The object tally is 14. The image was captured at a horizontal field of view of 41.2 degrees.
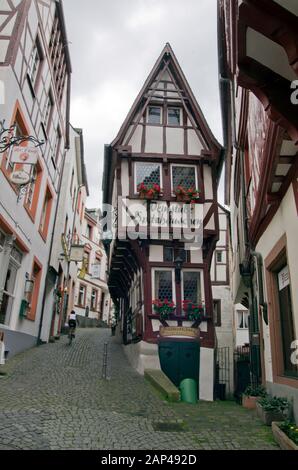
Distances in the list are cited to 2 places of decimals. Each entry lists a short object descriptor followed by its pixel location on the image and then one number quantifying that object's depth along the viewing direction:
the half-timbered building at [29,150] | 10.87
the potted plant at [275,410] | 6.50
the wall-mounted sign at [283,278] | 7.24
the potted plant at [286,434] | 4.89
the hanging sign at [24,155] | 9.70
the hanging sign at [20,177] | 9.80
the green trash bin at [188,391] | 10.12
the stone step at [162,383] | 8.73
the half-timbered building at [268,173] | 4.18
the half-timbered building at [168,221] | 12.29
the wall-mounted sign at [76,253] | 22.17
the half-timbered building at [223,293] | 22.53
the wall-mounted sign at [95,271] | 32.76
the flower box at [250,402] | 8.45
